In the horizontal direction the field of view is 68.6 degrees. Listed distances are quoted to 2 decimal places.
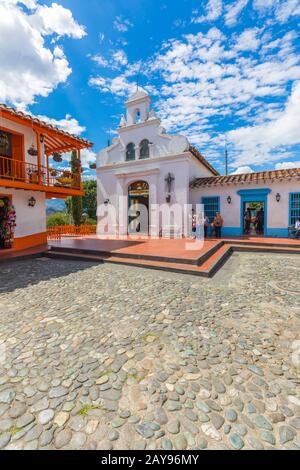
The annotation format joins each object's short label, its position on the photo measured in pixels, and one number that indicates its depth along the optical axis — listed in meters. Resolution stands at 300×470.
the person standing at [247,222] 14.59
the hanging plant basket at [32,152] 9.61
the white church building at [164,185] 12.53
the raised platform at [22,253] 8.34
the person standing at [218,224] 12.87
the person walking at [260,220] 14.30
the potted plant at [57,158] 11.04
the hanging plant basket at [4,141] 9.48
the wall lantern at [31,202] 10.29
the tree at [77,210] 23.76
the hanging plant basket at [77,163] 11.73
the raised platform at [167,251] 7.03
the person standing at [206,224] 13.27
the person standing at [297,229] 11.45
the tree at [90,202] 31.38
